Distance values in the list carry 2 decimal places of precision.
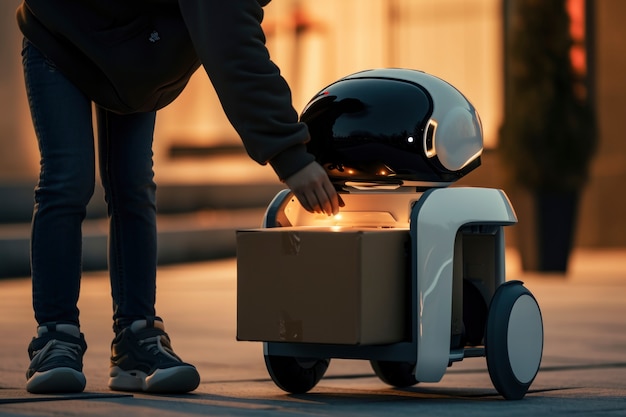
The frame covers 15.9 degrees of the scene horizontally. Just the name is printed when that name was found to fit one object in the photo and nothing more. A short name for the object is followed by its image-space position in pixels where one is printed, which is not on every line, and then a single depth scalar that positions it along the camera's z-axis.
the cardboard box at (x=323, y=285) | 5.07
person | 5.06
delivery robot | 5.20
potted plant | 13.46
